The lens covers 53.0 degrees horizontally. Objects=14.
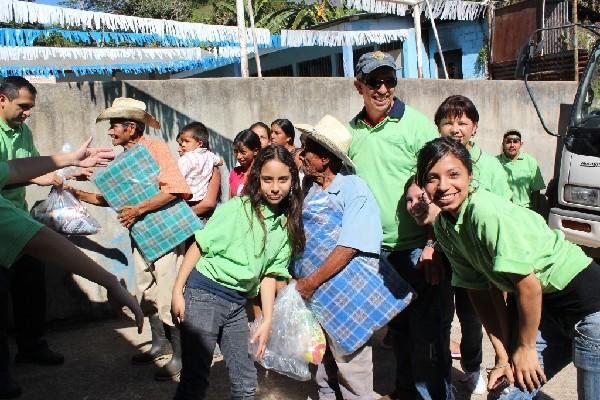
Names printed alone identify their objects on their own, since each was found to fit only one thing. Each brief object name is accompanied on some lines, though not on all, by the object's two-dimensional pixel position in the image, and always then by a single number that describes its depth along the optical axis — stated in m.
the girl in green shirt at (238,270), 2.92
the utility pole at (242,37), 7.04
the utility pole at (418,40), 9.47
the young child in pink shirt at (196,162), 4.39
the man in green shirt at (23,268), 4.13
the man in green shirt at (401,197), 3.26
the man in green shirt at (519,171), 6.89
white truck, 5.40
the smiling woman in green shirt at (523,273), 2.29
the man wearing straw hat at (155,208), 3.92
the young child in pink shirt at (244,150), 4.41
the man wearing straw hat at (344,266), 3.11
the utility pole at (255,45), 8.24
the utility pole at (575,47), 12.69
